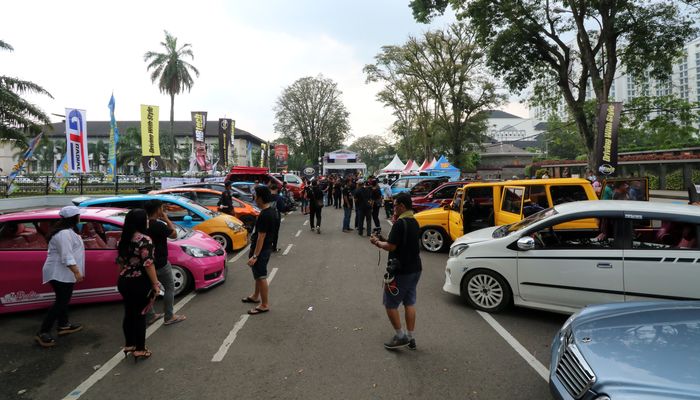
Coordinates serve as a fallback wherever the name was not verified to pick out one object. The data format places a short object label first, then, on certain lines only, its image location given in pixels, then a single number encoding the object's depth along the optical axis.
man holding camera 4.01
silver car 2.21
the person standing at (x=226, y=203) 11.45
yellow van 7.95
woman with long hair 3.88
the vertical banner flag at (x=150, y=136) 22.42
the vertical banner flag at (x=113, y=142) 21.12
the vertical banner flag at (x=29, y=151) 17.97
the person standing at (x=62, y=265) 4.41
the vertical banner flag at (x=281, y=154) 50.12
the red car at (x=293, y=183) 23.97
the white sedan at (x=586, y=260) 4.43
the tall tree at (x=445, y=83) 31.20
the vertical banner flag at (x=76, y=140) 18.23
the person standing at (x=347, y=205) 12.84
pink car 5.26
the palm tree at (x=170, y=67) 36.44
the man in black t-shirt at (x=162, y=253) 4.63
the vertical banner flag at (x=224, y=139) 31.55
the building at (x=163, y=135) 74.12
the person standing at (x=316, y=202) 12.84
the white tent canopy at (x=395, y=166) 36.13
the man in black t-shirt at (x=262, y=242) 5.11
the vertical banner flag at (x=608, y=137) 13.09
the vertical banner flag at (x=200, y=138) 28.09
